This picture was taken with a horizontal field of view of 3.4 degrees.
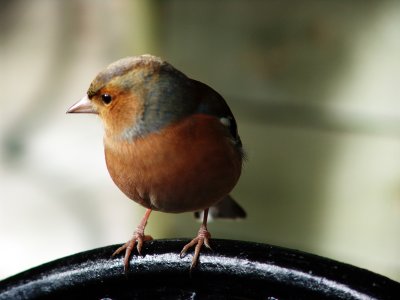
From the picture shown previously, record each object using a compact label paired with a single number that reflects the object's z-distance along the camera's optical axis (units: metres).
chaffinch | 2.92
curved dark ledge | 2.85
